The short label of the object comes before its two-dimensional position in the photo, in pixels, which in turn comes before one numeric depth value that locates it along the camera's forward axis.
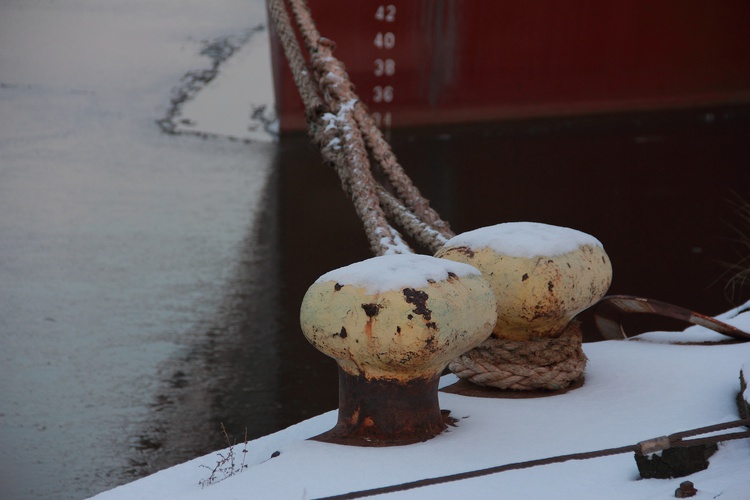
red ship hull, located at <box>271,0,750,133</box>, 13.01
